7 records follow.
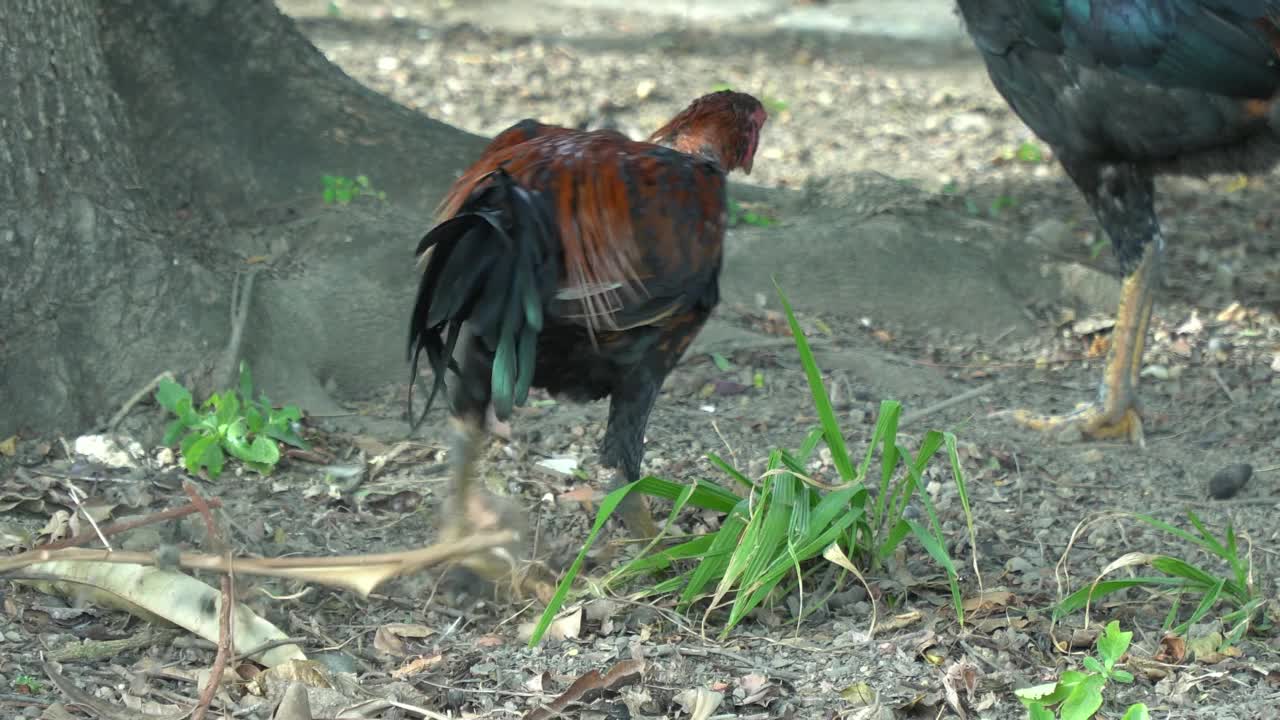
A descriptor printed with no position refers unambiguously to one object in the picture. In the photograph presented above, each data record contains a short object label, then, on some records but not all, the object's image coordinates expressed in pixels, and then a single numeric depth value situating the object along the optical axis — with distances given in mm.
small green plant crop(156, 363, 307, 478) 7926
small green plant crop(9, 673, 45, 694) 5805
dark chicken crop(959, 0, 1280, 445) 8484
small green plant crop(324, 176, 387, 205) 10492
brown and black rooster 6293
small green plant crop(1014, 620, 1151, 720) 5633
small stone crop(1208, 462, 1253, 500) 8484
